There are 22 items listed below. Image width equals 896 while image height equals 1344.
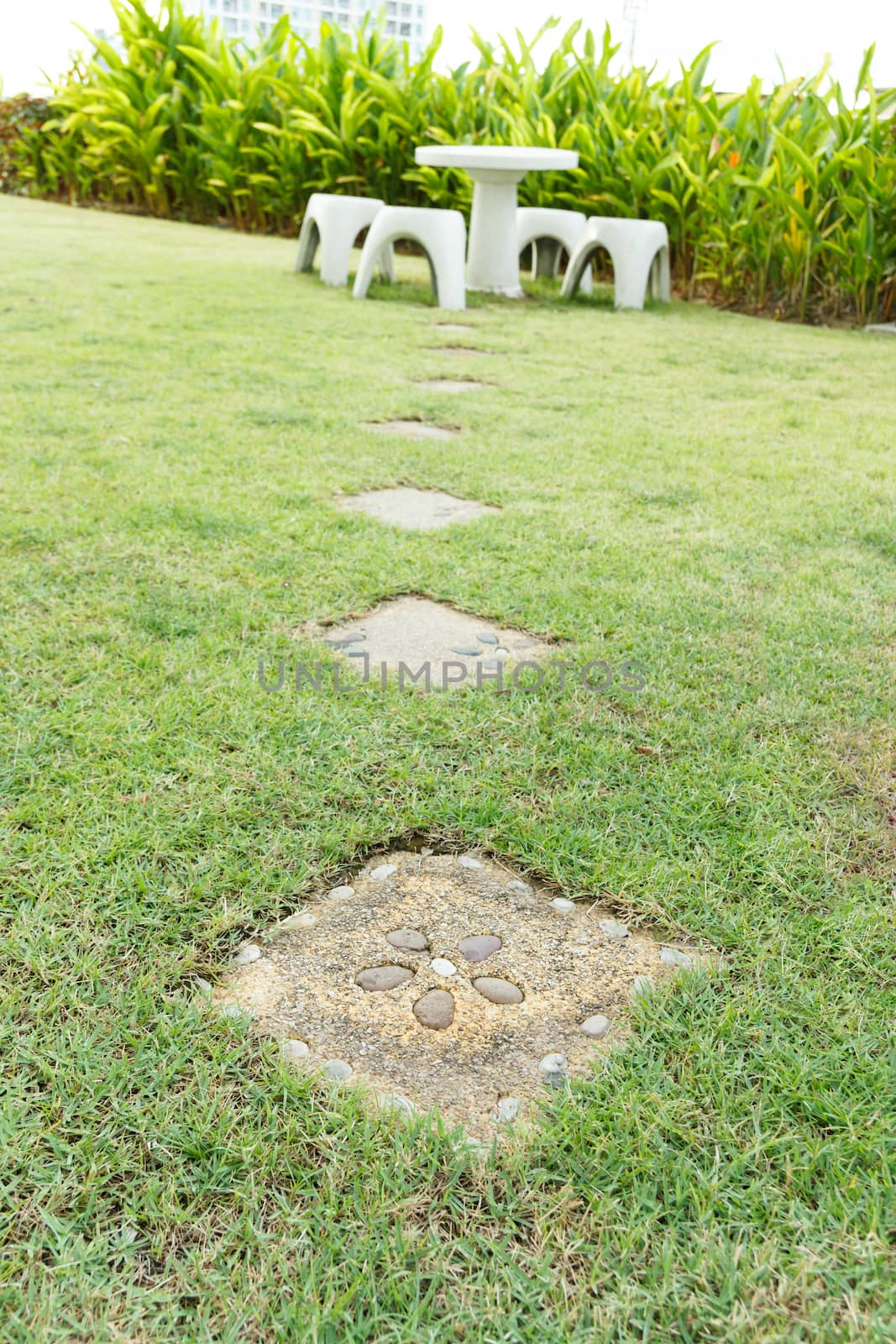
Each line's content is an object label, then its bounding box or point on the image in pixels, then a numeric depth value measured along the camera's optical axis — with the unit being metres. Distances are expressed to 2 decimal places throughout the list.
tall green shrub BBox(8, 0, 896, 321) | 6.41
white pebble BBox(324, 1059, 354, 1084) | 1.07
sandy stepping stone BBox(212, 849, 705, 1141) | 1.09
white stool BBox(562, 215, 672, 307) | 6.28
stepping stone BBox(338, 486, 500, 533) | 2.60
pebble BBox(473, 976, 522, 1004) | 1.19
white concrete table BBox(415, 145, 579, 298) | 5.90
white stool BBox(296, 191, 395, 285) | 6.23
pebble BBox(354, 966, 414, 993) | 1.21
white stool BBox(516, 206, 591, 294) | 6.98
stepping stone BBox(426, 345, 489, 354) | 4.80
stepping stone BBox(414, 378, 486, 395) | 4.03
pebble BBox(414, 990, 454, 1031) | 1.16
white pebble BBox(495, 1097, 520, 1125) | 1.03
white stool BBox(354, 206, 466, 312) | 5.77
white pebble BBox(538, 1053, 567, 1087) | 1.08
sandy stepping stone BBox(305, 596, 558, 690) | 1.90
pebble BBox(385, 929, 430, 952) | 1.27
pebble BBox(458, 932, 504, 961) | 1.26
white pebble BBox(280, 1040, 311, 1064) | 1.10
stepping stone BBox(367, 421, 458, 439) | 3.39
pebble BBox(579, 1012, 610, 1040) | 1.15
